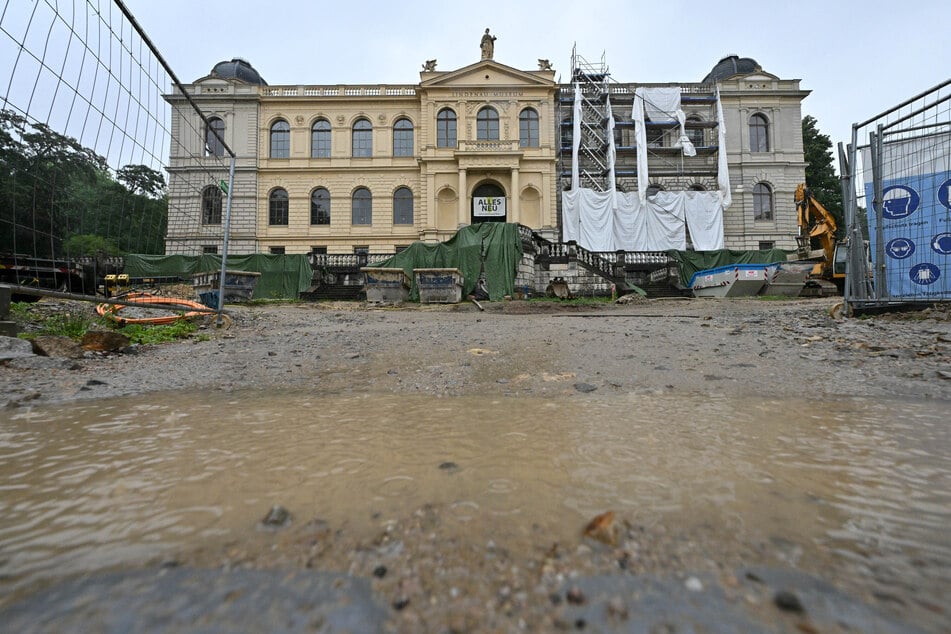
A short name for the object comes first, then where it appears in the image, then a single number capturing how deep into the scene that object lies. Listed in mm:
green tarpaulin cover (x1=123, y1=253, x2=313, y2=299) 16578
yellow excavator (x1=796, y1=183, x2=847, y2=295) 15117
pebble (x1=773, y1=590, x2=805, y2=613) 694
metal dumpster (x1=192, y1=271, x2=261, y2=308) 13123
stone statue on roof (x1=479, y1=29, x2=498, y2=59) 26672
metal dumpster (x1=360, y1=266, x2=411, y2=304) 13656
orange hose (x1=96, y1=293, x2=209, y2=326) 5156
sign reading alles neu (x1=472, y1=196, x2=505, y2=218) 24891
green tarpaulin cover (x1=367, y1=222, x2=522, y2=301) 14555
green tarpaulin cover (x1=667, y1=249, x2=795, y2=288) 18094
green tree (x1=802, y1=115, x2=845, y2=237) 31297
